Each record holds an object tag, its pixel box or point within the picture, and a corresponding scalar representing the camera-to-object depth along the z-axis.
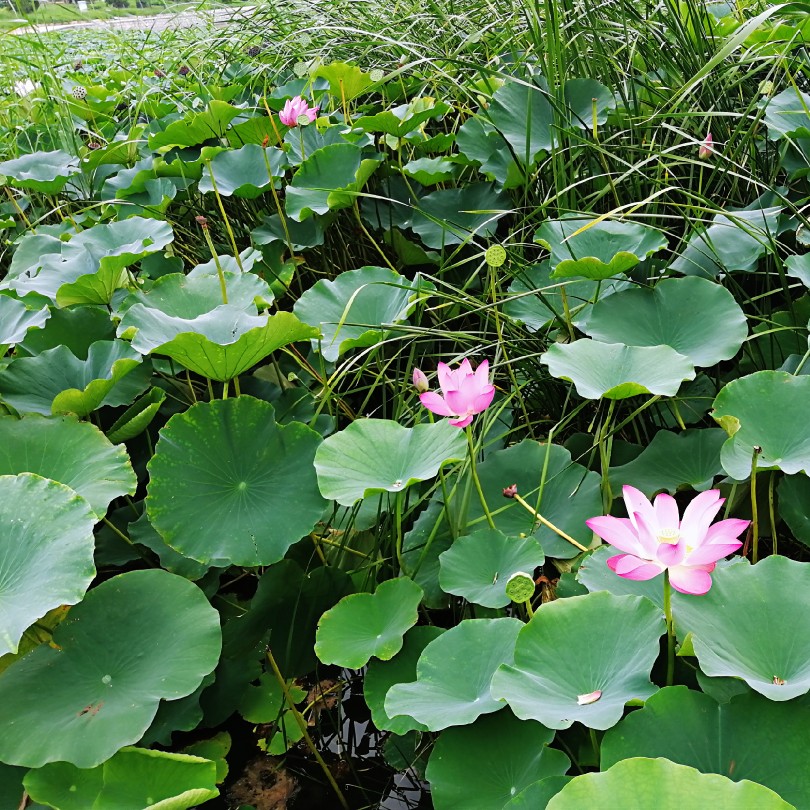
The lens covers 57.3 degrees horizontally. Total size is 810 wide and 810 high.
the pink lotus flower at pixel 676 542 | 0.65
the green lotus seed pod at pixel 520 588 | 0.79
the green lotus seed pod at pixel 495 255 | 1.13
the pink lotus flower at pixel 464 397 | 0.88
